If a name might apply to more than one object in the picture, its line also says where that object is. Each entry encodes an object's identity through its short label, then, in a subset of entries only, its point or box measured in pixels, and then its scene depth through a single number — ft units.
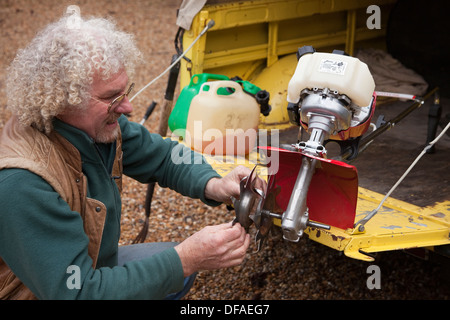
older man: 5.68
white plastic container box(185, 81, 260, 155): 10.90
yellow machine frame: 9.87
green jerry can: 11.32
